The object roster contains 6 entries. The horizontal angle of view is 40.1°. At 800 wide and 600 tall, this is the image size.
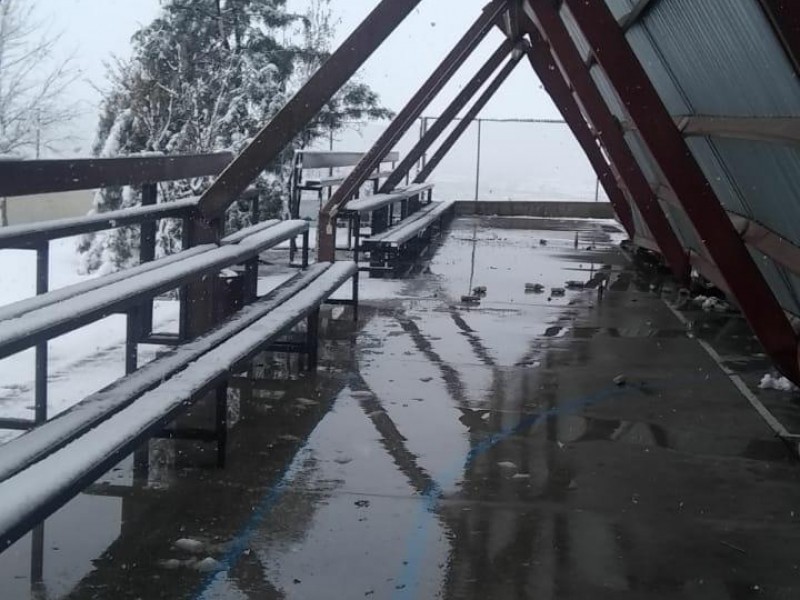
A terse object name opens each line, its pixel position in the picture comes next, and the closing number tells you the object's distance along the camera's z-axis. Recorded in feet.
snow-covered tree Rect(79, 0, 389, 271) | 67.92
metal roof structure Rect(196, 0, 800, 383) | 19.54
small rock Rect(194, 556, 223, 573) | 13.83
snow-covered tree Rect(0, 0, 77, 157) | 93.71
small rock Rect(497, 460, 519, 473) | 18.60
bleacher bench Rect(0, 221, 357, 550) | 11.46
